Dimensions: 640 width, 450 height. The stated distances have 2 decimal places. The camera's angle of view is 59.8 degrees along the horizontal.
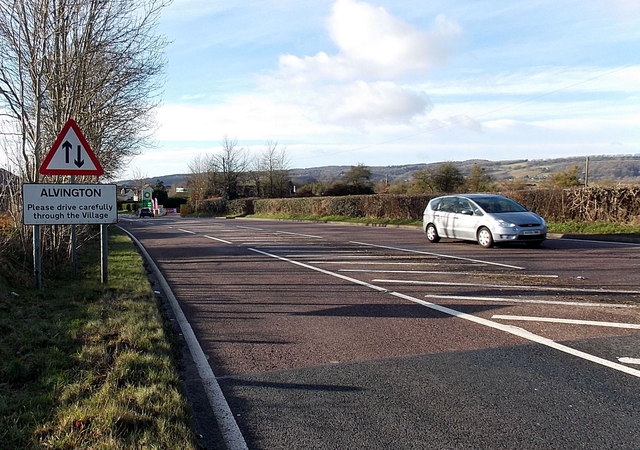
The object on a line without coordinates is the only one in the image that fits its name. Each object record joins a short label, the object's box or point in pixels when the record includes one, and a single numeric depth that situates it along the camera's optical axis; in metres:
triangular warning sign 8.98
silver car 14.91
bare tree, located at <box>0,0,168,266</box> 10.51
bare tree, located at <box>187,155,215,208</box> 76.69
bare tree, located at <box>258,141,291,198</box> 70.25
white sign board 9.20
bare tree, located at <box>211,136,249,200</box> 75.50
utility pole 34.07
